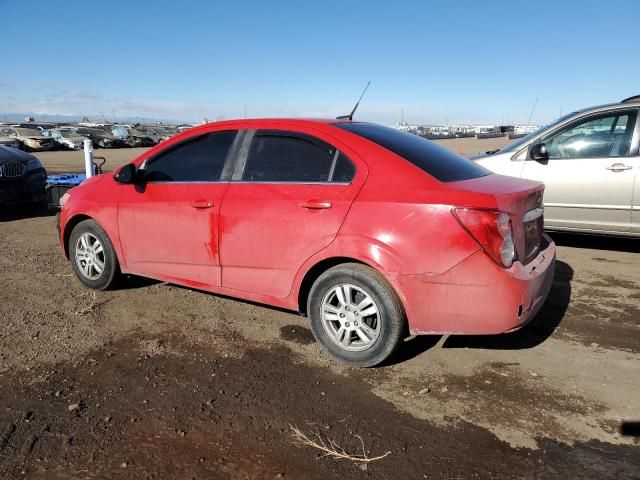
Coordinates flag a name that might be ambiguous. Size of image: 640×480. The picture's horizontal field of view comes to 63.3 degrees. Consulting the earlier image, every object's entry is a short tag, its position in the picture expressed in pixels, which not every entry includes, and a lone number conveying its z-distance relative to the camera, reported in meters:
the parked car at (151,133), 45.22
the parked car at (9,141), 22.24
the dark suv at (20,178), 8.41
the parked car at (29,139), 30.21
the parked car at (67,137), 33.50
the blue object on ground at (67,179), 8.64
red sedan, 3.12
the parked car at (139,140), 39.84
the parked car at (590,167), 5.97
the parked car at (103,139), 36.78
